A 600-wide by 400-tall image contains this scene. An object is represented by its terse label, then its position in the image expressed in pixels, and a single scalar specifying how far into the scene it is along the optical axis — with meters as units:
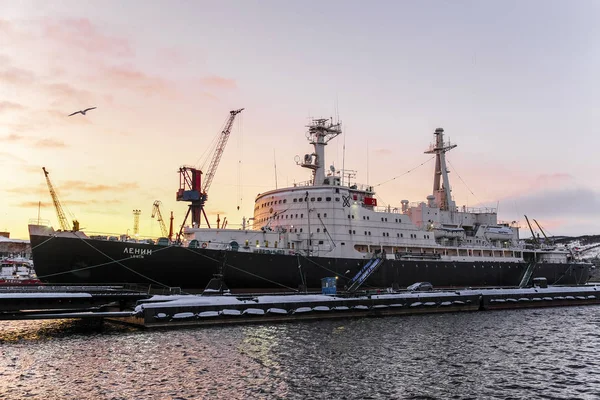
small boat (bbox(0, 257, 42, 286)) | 96.62
